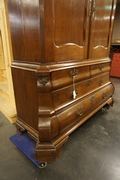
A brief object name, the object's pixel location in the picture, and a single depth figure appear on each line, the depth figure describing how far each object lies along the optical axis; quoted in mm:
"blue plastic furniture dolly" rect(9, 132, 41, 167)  962
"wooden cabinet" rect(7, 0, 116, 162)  772
